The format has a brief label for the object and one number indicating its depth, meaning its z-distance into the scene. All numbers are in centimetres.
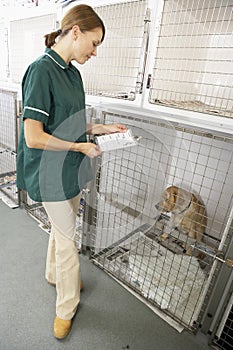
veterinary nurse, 94
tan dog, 158
